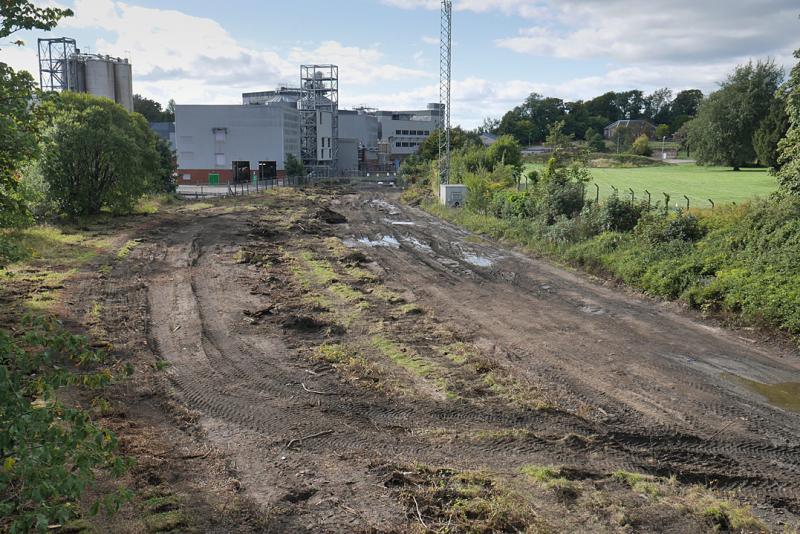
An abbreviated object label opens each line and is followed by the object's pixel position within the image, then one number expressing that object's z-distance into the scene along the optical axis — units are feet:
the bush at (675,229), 59.11
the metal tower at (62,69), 208.33
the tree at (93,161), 92.94
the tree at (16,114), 19.90
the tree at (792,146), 54.03
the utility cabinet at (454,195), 123.95
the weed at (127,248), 69.36
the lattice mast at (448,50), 128.57
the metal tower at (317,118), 276.82
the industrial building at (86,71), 208.74
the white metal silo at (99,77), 211.41
